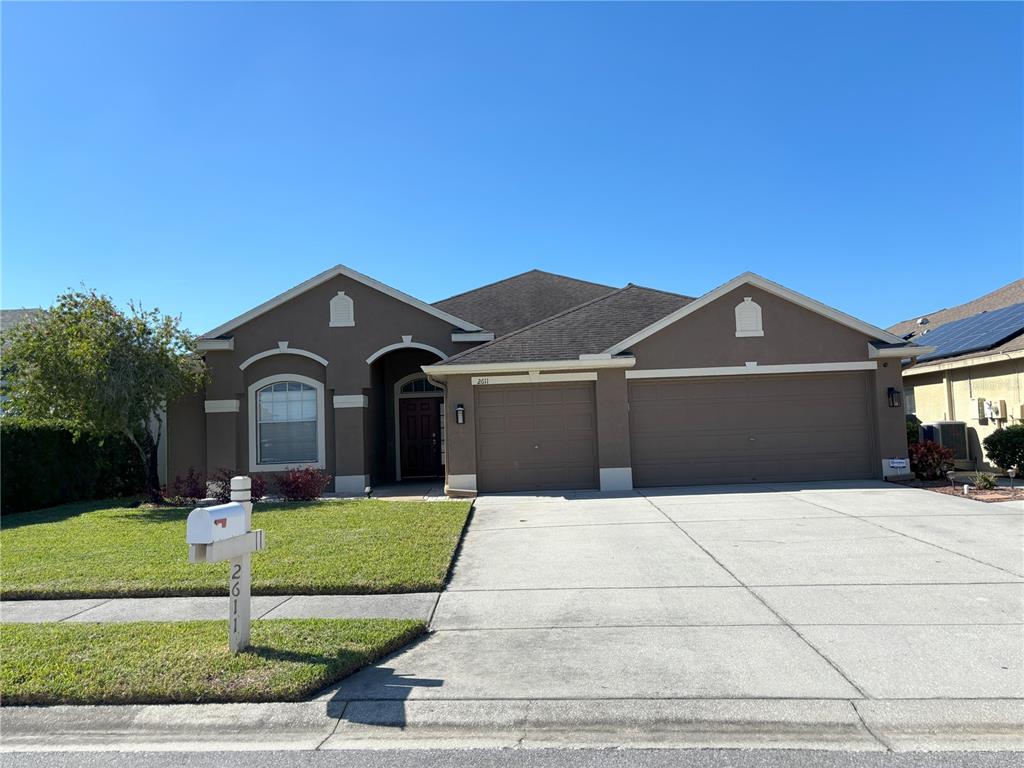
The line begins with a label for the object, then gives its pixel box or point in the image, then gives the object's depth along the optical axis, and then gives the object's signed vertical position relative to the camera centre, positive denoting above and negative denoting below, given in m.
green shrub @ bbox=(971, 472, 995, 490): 12.55 -1.21
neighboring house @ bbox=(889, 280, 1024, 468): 15.02 +1.02
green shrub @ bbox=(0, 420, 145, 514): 13.49 -0.43
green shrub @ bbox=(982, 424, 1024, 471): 13.94 -0.66
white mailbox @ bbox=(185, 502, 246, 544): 4.73 -0.57
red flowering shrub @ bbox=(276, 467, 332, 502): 13.79 -0.93
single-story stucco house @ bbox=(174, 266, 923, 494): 14.42 +0.58
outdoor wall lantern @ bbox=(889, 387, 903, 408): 14.38 +0.44
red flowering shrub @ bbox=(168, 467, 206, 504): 14.45 -0.98
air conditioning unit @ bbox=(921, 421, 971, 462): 16.53 -0.45
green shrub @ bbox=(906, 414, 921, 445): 17.15 -0.34
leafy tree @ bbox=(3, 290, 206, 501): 13.18 +1.53
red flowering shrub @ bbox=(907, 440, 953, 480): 14.20 -0.89
